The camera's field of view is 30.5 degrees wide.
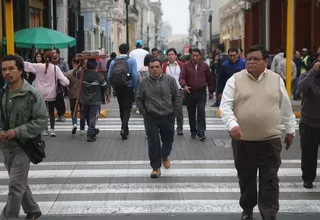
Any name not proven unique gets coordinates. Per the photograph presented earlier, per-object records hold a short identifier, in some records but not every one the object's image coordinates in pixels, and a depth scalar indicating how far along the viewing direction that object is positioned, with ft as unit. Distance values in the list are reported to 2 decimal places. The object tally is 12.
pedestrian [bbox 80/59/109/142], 38.32
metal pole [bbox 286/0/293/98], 50.16
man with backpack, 38.96
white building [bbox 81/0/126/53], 110.11
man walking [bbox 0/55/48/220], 18.49
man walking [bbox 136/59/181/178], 27.22
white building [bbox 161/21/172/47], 529.20
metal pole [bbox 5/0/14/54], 44.39
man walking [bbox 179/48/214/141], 37.96
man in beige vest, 18.66
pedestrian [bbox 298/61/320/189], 24.03
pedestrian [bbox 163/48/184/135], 41.01
